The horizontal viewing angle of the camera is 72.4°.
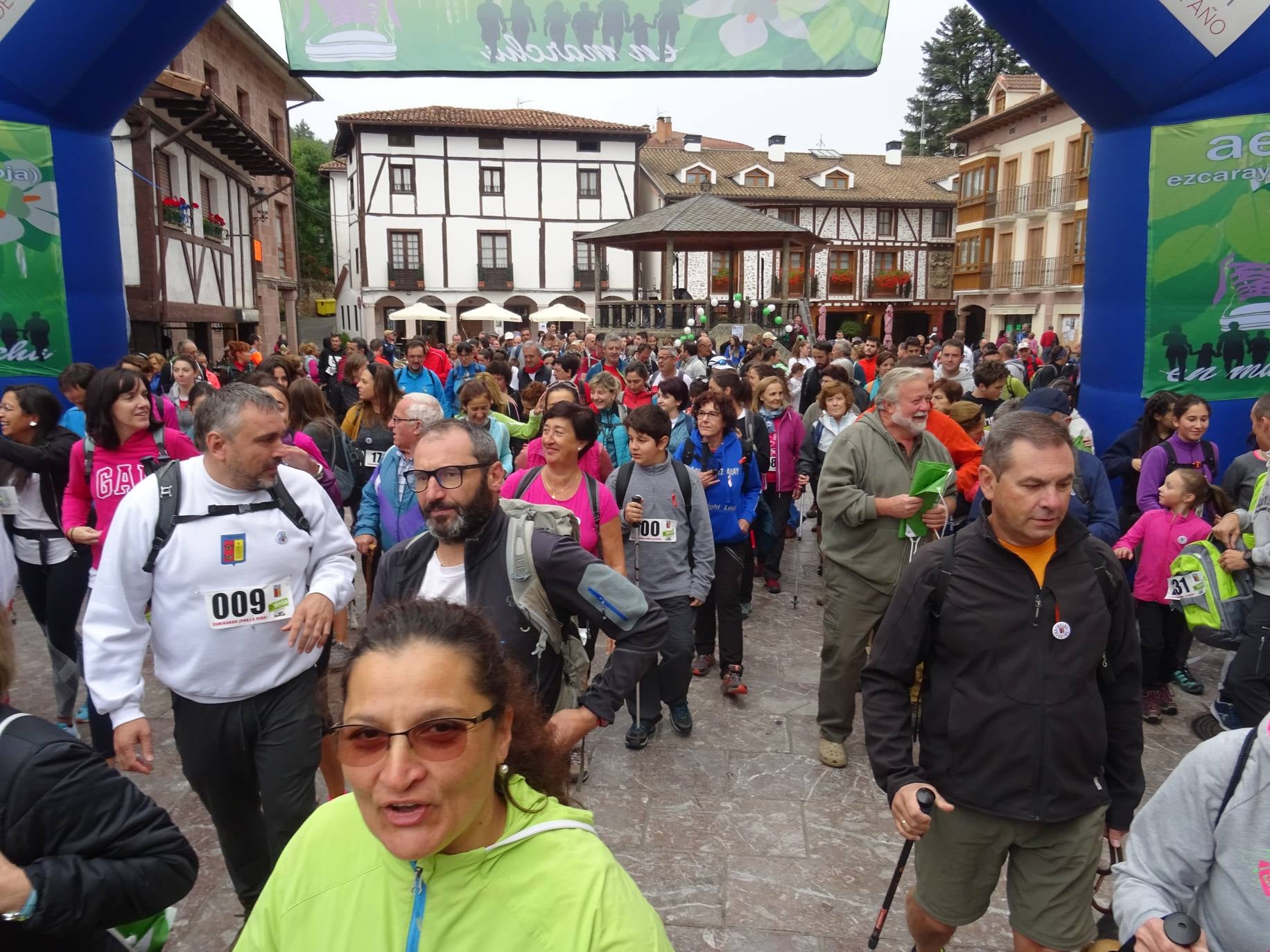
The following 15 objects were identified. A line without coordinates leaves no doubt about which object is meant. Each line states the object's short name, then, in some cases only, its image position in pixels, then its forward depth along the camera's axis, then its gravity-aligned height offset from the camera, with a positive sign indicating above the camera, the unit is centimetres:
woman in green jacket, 126 -75
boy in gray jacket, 458 -99
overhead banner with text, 695 +257
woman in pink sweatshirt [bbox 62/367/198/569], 409 -47
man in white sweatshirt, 274 -86
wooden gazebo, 2097 +300
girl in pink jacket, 484 -110
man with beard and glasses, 256 -66
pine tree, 5050 +1679
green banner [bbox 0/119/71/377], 630 +69
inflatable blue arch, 584 +184
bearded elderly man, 418 -75
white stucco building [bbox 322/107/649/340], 3744 +645
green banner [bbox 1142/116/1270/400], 595 +68
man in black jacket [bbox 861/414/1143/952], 239 -96
